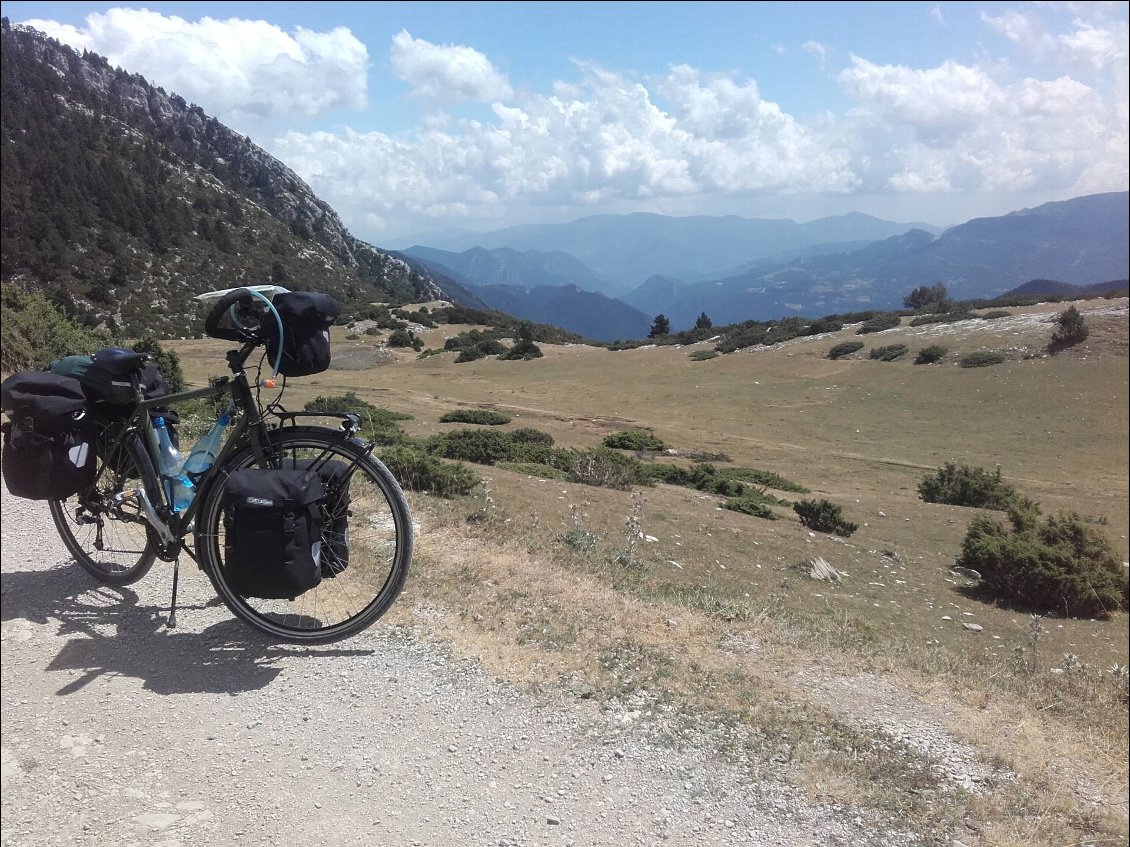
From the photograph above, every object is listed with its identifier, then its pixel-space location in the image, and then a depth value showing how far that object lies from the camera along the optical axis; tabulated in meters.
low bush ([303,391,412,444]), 10.65
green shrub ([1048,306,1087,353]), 36.56
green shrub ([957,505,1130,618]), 11.24
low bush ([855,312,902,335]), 47.16
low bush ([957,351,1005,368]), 36.55
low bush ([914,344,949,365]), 38.25
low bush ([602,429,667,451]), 22.23
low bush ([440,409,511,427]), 22.84
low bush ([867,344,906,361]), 40.12
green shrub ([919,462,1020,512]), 18.11
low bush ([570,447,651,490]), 14.33
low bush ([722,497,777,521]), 14.27
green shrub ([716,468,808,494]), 18.75
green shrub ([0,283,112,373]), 5.62
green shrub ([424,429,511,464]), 14.86
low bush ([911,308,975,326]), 45.94
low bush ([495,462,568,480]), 14.23
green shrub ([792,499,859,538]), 14.02
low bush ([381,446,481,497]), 7.68
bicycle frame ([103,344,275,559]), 3.40
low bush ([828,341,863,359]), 42.47
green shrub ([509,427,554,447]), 19.72
